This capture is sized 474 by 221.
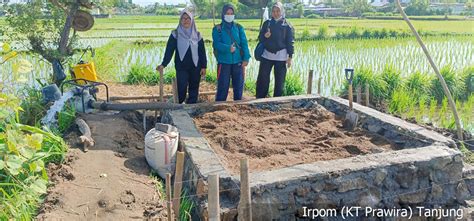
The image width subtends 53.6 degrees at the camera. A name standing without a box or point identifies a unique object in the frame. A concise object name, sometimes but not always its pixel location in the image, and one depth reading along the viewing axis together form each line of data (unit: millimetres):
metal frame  5121
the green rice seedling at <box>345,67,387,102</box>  7344
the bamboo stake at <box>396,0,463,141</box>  4582
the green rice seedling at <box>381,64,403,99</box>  7450
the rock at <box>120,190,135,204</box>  3291
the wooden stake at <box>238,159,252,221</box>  2505
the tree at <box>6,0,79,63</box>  6782
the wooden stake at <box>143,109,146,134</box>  5051
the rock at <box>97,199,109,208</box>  3183
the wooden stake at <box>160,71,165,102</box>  5329
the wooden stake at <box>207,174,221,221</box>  2320
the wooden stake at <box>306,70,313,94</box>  5915
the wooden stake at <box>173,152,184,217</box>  2820
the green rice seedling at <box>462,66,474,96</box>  7793
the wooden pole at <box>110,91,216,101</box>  5969
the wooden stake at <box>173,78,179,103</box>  5386
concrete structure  3205
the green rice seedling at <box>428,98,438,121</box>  6450
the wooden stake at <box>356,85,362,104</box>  5633
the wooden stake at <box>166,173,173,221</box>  2662
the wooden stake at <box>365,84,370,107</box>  5773
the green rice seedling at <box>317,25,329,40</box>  14741
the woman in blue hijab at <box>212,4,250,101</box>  5375
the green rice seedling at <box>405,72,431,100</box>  7555
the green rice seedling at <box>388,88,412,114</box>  6703
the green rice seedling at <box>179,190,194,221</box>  3203
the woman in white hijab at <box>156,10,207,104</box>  5280
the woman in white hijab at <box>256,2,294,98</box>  5609
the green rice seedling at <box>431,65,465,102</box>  7598
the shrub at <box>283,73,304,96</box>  7230
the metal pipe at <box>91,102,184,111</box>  5098
